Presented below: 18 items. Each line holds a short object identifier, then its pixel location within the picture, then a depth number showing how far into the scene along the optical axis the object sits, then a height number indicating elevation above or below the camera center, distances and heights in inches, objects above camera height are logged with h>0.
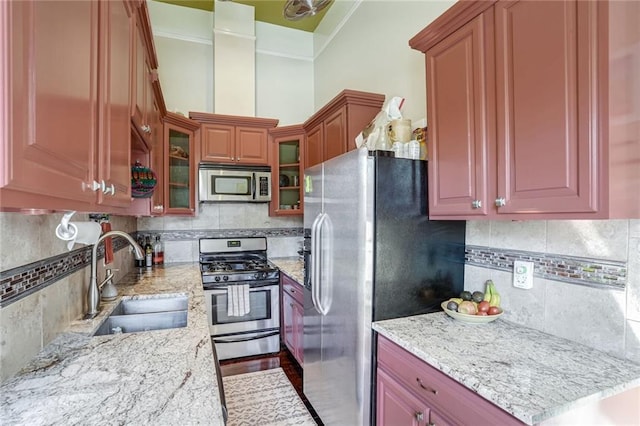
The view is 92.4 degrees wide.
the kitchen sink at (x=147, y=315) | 68.6 -24.6
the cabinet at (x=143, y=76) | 55.7 +29.3
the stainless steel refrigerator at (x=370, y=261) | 63.2 -10.5
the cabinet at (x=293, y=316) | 106.1 -38.1
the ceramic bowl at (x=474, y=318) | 59.0 -20.5
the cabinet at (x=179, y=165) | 114.3 +19.1
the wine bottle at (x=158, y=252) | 128.0 -16.5
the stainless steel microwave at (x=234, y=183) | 126.0 +12.6
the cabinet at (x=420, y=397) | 40.9 -28.5
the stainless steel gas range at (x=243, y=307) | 116.3 -36.3
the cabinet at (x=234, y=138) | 127.2 +32.0
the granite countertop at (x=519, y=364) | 36.6 -22.1
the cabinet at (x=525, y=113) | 37.7 +14.9
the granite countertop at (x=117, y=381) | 32.3 -21.3
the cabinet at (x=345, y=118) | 95.3 +30.8
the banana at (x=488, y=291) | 63.8 -16.6
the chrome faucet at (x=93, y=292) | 61.4 -16.1
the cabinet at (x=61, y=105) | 19.7 +9.4
